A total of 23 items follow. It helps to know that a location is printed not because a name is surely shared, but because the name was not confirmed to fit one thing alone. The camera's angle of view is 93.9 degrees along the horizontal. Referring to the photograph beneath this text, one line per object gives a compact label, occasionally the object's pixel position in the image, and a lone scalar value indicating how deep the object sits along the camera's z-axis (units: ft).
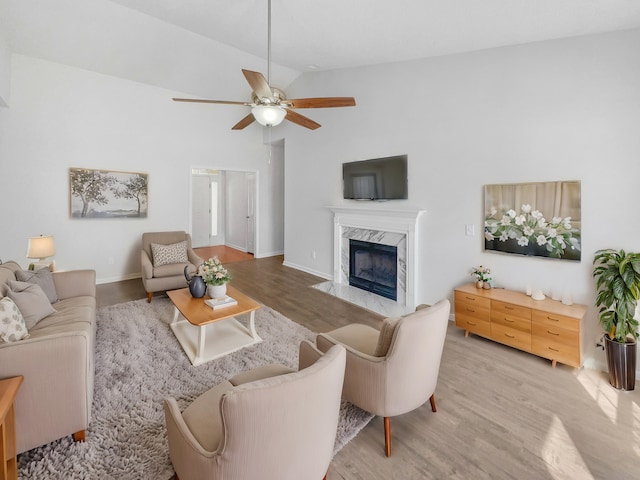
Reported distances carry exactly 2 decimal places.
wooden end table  4.41
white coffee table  8.93
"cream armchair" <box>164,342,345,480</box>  3.28
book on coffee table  9.67
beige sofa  5.13
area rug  5.34
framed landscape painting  15.84
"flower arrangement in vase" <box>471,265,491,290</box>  10.68
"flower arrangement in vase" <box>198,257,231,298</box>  10.25
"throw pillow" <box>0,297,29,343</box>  5.90
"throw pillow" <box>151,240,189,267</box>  14.93
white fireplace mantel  13.38
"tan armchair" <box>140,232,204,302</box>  13.91
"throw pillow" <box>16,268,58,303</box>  8.77
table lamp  12.03
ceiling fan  8.19
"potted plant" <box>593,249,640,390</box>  7.56
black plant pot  7.62
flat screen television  13.62
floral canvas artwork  9.12
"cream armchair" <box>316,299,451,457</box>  5.49
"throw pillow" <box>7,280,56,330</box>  7.41
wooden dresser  8.39
